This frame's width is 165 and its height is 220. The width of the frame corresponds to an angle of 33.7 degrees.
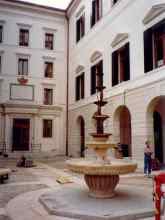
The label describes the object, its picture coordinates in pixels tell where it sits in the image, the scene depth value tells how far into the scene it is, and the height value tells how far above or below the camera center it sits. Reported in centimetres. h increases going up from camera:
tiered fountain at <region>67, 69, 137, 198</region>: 661 -92
